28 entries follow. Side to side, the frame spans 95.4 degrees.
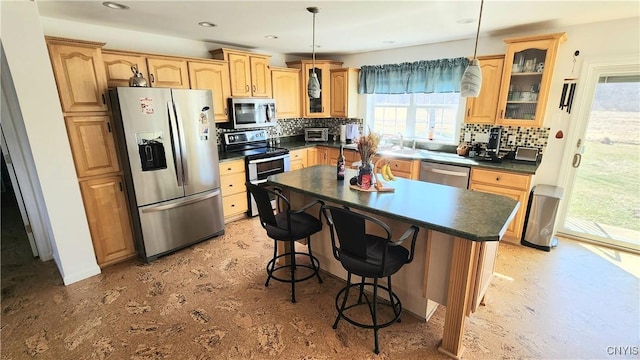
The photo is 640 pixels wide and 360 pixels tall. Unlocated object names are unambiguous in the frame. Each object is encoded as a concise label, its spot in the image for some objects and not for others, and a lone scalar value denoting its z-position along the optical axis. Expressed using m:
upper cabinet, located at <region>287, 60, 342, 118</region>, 4.82
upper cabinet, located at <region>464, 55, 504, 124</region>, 3.43
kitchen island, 1.71
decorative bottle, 2.61
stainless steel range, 4.05
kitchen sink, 4.14
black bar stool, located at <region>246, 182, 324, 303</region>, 2.25
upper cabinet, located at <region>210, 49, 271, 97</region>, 3.95
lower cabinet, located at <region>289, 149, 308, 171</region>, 4.65
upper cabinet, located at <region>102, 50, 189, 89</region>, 2.93
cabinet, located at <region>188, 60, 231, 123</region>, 3.61
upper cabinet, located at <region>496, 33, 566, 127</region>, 3.09
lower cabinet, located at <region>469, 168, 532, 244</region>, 3.21
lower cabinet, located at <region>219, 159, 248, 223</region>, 3.83
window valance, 3.96
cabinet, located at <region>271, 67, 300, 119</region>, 4.57
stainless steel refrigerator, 2.77
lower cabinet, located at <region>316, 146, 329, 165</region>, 4.93
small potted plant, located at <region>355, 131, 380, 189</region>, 2.24
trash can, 3.15
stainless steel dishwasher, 3.52
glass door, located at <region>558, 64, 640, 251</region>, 3.07
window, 4.25
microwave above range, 4.07
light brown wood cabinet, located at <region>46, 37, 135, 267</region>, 2.51
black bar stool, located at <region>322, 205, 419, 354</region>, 1.69
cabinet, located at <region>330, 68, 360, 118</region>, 4.83
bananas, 2.45
